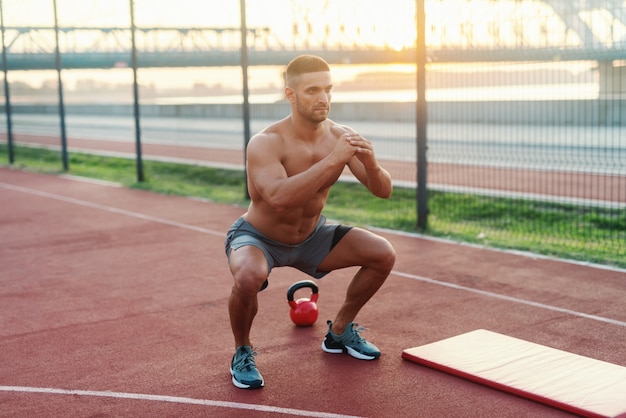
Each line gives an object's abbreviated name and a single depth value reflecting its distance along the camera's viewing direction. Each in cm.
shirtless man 502
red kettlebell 633
